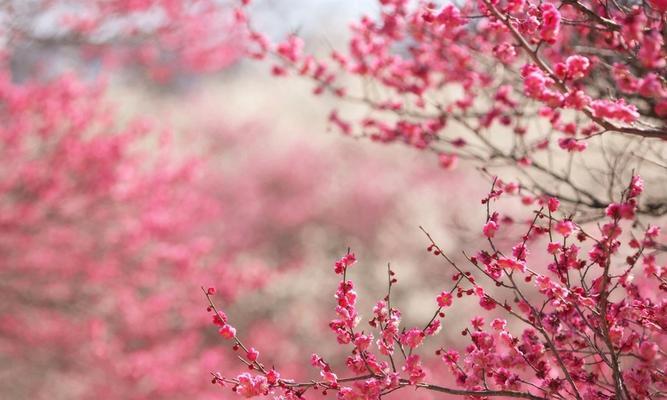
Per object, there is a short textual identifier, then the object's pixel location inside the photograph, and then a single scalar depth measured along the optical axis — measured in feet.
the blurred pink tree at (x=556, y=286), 13.42
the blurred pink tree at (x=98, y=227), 46.26
